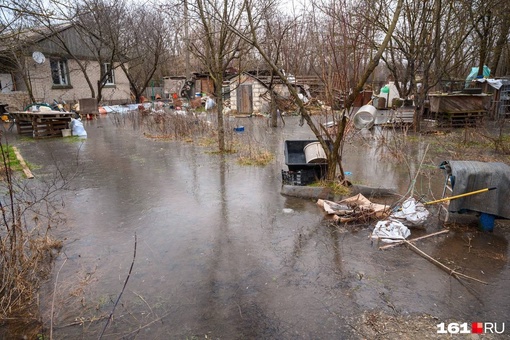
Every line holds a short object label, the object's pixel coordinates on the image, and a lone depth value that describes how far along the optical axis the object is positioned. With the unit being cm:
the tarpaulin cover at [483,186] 427
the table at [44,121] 1241
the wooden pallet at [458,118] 1316
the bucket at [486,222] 453
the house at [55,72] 1934
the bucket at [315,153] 629
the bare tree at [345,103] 513
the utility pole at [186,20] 778
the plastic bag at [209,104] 2170
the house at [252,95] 2041
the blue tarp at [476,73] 1784
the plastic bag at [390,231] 434
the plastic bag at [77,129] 1301
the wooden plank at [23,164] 746
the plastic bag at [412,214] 466
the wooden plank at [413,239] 418
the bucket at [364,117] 870
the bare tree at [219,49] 837
